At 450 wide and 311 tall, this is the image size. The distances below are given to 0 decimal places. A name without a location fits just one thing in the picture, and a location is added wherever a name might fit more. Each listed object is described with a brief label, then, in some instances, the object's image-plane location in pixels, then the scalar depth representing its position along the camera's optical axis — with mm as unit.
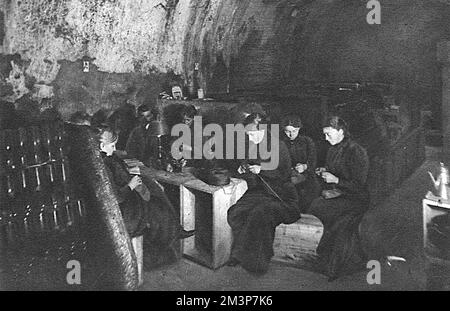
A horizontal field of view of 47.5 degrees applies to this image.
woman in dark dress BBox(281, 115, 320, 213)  5250
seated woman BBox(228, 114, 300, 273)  5020
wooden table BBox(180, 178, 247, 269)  5031
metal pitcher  4793
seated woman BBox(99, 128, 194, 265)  4957
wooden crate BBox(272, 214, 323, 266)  5016
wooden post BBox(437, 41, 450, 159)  5020
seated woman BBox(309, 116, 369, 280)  4973
